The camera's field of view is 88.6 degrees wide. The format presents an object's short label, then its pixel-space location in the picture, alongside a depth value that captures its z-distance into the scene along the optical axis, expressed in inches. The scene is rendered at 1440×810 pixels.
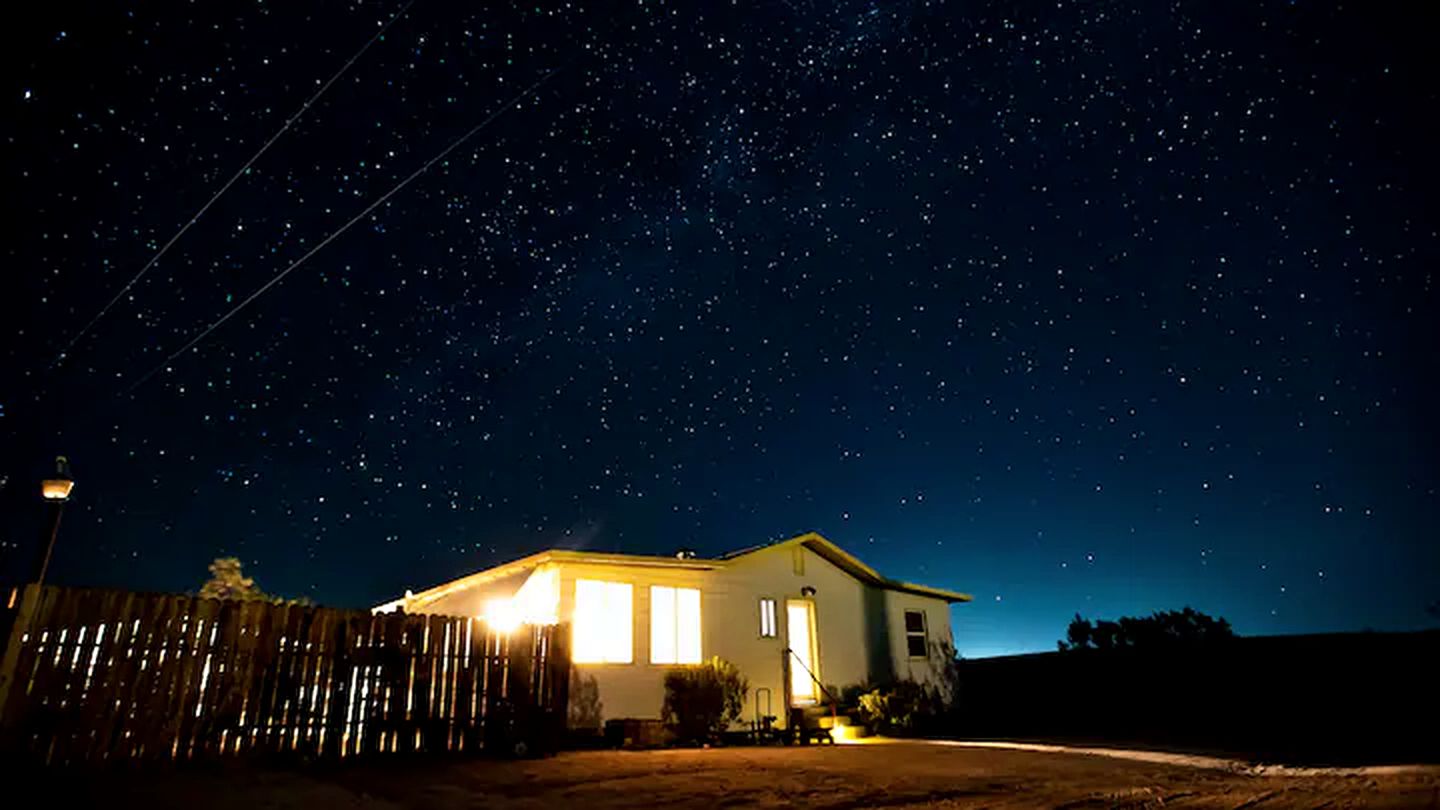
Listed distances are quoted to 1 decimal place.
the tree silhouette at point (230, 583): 818.8
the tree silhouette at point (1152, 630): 1366.9
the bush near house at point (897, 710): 643.5
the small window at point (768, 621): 629.1
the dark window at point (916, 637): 749.0
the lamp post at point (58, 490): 355.6
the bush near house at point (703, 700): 520.1
